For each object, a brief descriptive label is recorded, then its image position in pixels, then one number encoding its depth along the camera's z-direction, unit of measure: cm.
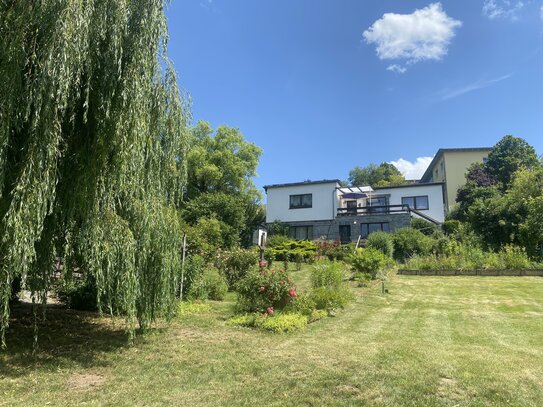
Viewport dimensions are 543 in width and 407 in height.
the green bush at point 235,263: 1302
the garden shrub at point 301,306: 904
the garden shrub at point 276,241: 2285
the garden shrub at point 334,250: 2071
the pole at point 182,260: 985
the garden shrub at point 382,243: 2050
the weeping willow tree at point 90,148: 500
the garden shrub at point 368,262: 1495
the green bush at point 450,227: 2522
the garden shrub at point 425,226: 2614
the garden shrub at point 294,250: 2014
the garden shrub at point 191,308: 943
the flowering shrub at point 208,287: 1117
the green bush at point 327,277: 1146
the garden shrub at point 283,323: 801
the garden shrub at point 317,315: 902
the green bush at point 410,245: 2120
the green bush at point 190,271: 1088
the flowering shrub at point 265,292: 927
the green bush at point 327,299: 988
